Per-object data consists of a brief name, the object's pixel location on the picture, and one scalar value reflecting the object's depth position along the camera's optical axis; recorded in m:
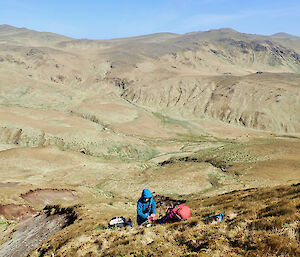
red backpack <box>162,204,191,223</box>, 12.97
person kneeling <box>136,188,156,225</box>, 13.31
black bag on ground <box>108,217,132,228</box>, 15.50
